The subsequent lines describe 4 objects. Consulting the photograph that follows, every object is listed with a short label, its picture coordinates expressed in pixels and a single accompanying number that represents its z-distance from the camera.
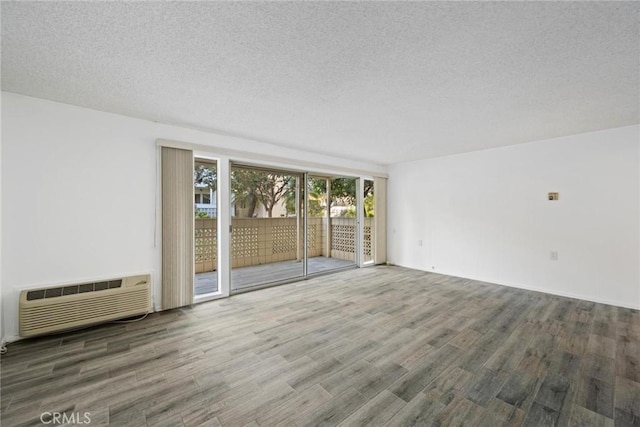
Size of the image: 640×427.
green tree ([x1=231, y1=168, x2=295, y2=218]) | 5.71
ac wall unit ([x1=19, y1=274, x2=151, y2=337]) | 2.39
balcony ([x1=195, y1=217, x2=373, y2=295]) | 5.11
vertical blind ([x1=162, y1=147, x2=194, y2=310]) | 3.22
